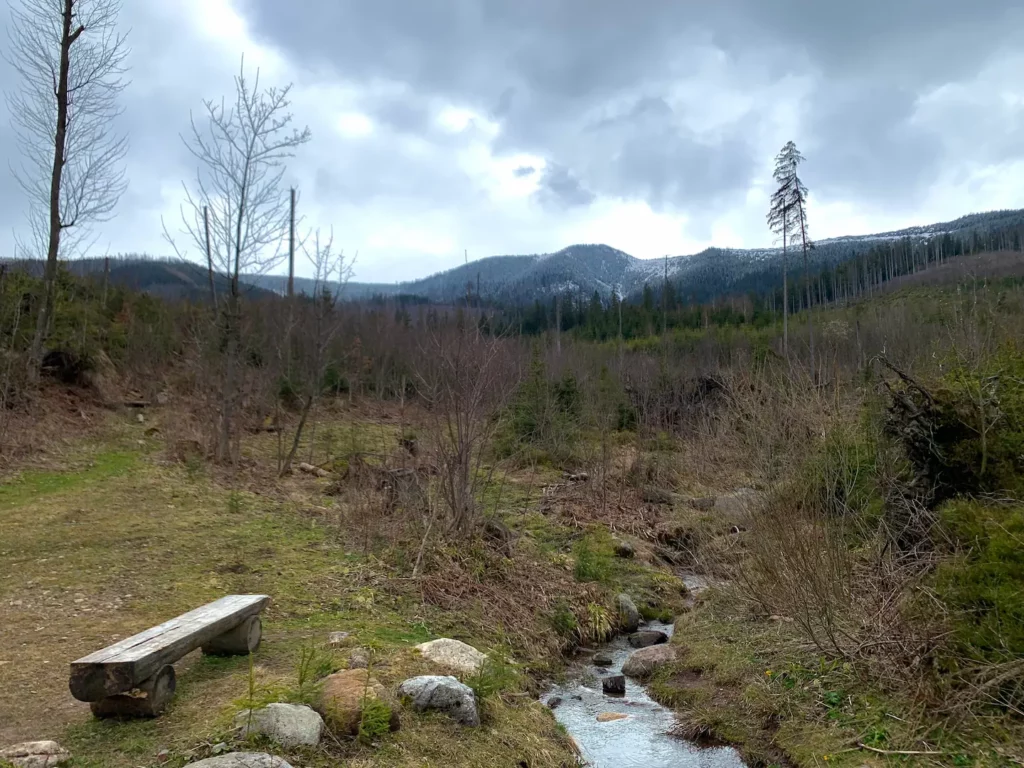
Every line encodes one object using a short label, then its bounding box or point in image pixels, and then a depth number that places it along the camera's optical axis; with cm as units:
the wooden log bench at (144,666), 417
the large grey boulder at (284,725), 427
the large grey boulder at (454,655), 627
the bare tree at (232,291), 1567
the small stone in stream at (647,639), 938
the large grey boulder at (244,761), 378
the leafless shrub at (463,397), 936
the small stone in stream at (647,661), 818
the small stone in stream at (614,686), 768
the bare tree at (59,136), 1603
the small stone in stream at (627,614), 996
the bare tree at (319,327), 1638
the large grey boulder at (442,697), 535
